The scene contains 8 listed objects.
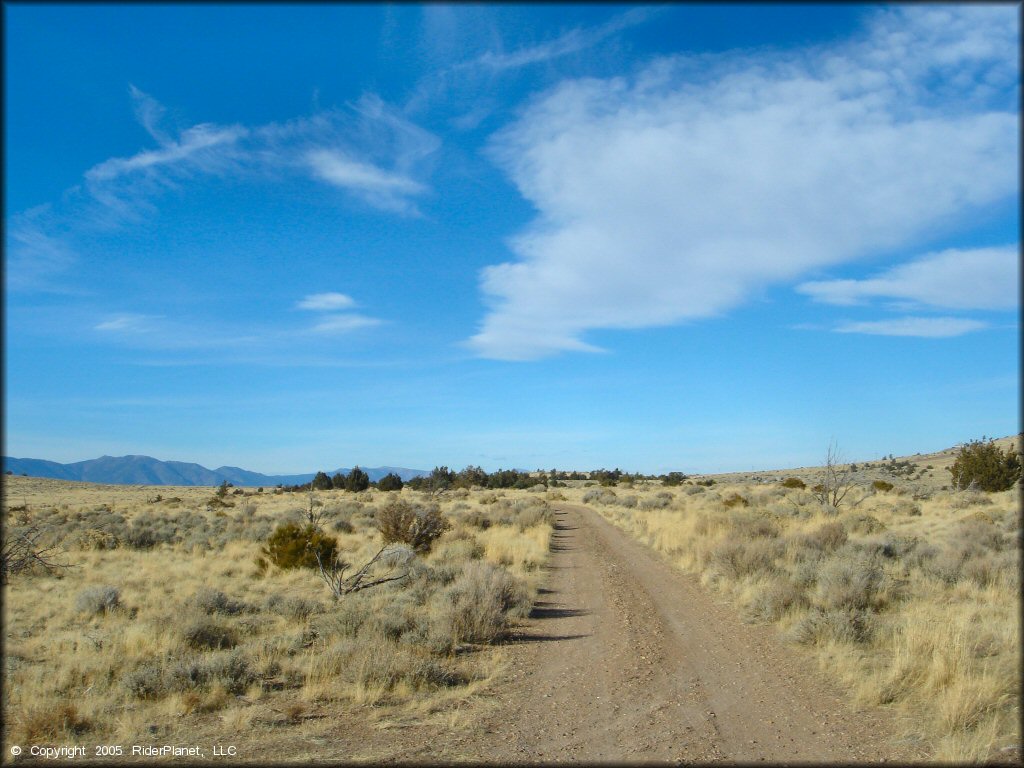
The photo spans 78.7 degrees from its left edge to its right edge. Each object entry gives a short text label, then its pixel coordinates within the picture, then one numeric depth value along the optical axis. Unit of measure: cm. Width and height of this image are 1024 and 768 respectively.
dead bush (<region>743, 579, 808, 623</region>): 1148
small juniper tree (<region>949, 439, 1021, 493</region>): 3669
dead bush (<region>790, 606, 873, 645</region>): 947
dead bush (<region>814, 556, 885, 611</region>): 1109
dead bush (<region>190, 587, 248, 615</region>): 1247
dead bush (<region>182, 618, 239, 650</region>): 1040
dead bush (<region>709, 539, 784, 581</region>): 1475
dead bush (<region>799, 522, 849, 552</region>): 1645
